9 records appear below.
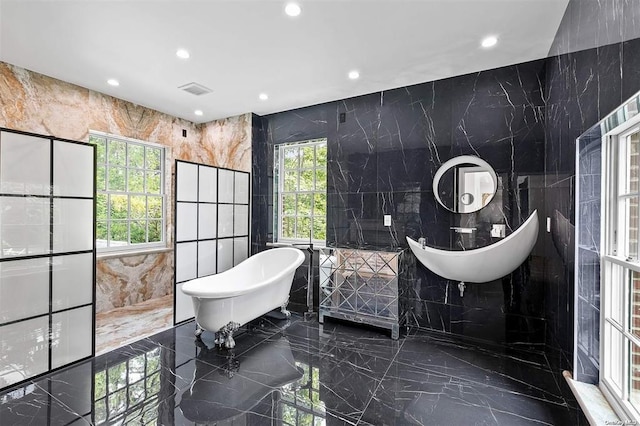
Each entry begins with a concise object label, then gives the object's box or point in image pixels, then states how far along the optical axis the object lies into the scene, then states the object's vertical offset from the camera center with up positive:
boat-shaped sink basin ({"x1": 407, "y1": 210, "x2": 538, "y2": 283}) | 2.63 -0.41
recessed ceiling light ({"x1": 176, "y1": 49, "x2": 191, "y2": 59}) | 2.75 +1.47
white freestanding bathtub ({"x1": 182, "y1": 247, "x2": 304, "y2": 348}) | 2.86 -0.84
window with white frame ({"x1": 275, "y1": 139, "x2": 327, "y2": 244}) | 4.17 +0.31
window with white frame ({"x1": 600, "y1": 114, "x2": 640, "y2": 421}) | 1.50 -0.32
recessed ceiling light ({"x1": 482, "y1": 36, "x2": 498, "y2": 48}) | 2.52 +1.47
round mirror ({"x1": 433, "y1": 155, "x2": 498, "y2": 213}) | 3.07 +0.31
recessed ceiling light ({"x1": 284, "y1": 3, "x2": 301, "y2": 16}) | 2.15 +1.48
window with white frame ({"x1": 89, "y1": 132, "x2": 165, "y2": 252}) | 3.96 +0.25
